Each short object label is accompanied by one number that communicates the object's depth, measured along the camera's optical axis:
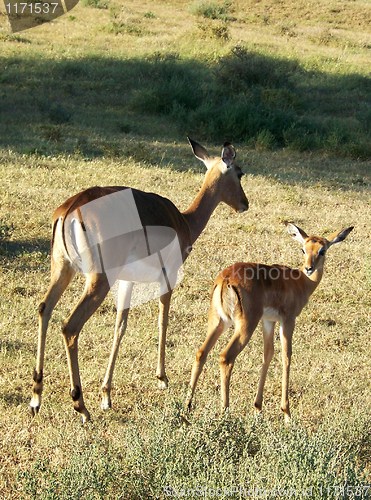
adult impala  10.86
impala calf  11.10
